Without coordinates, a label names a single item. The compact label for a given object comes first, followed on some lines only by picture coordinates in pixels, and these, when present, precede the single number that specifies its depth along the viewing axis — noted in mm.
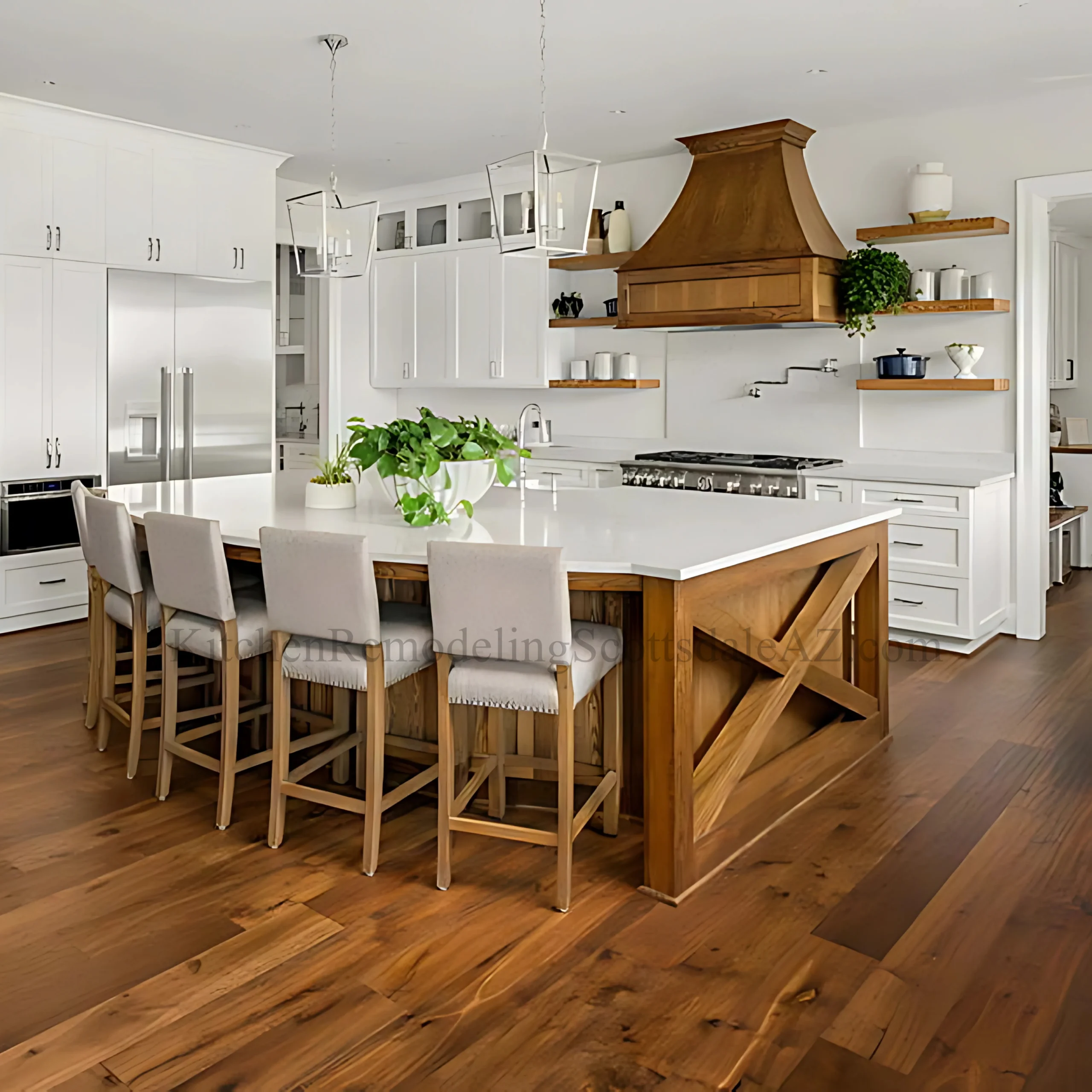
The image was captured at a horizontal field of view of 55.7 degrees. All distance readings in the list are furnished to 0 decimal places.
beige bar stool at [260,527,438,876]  2678
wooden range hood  5250
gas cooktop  5547
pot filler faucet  5785
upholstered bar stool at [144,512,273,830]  2973
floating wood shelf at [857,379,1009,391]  5129
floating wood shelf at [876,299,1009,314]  5066
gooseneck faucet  3680
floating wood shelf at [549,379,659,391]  6430
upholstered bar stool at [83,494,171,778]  3340
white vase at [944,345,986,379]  5207
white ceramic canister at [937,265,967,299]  5234
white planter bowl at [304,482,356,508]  3578
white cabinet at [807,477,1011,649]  4914
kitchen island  2578
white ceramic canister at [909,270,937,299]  5297
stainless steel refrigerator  5750
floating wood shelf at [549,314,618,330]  6297
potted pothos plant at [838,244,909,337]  5215
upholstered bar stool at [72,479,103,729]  3694
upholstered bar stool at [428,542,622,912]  2461
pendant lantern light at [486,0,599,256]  3150
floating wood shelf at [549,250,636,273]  6395
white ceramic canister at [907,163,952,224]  5188
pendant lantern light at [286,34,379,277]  3773
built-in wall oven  5359
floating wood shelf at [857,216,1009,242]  5051
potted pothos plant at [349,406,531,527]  3133
